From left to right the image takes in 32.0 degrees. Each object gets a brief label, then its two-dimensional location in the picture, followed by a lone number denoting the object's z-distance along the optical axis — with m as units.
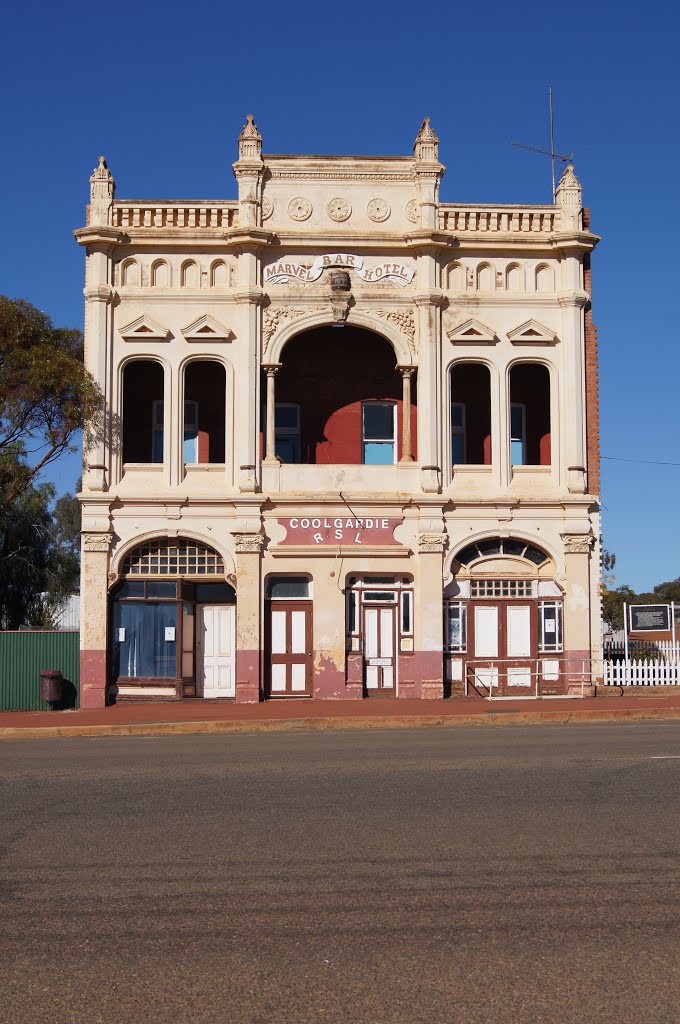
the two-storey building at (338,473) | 26.34
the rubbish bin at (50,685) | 25.81
